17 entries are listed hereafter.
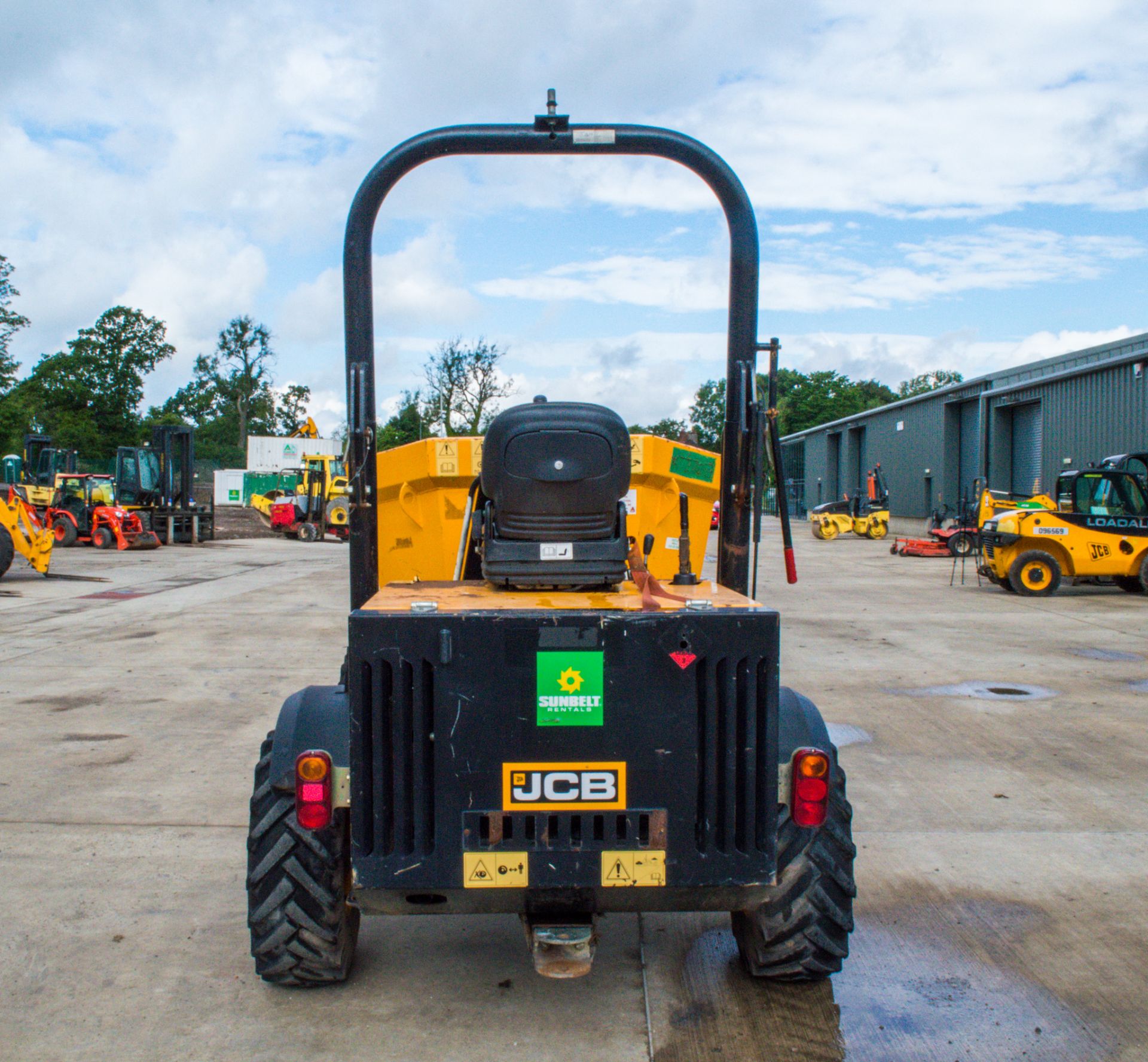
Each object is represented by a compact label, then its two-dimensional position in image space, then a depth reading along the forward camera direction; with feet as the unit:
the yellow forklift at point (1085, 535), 53.26
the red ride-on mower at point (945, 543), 83.06
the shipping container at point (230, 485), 199.41
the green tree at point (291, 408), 329.11
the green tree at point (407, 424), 192.75
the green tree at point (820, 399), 261.24
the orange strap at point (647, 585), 9.89
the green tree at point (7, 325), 223.71
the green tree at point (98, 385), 230.89
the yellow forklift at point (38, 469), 93.76
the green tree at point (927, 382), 451.89
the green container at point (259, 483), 192.85
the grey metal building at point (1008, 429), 82.84
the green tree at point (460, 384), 185.78
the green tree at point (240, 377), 315.17
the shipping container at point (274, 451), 216.95
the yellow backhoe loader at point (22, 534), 57.77
